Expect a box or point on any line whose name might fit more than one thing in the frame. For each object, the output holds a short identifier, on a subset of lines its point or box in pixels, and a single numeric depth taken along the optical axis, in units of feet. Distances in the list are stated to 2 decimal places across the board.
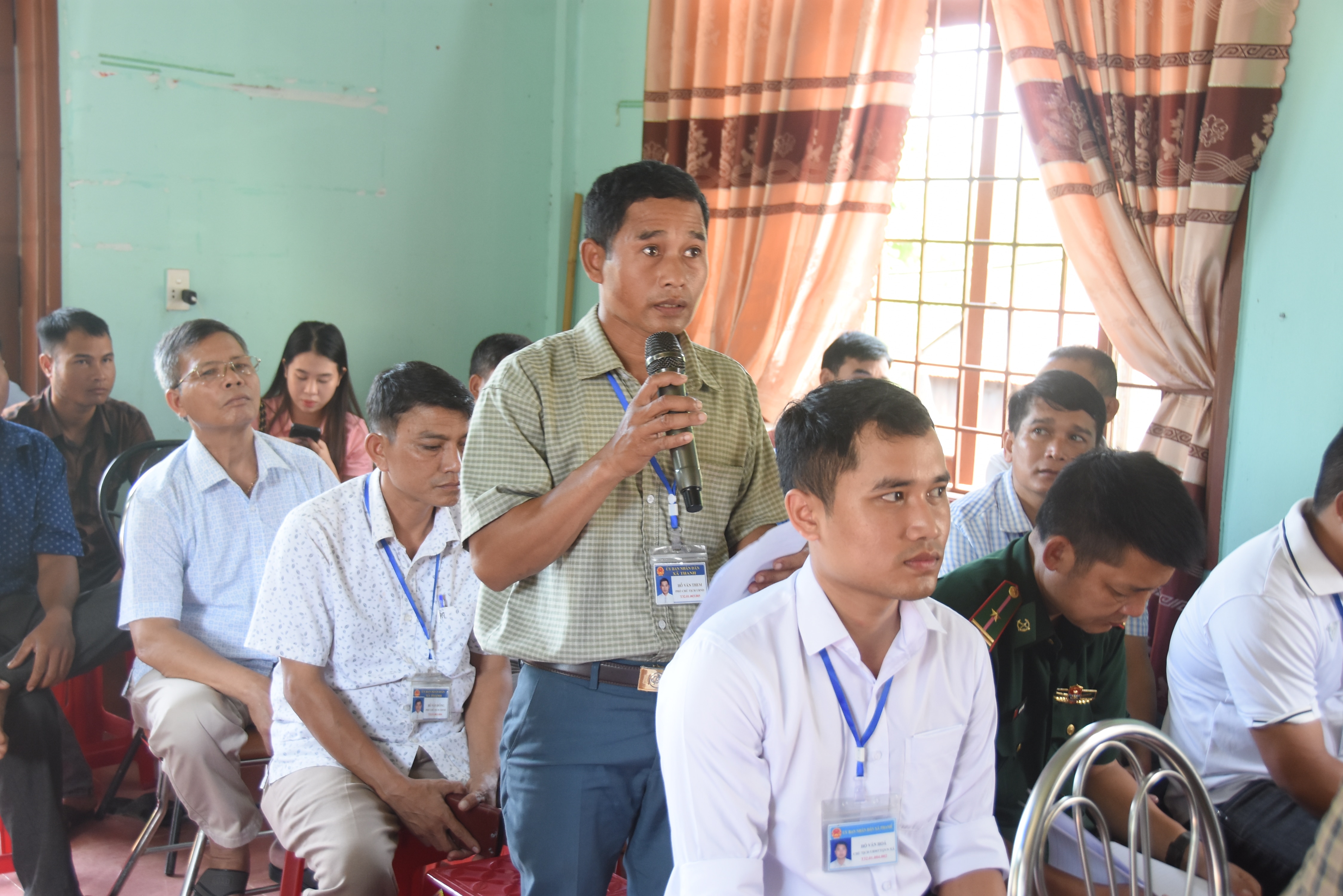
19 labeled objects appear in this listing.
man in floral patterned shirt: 6.64
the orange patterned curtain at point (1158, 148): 9.96
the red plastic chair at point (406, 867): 6.77
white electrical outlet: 13.19
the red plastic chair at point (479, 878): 6.16
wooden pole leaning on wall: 16.71
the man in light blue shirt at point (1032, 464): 8.47
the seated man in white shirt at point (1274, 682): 6.06
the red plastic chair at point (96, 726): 10.40
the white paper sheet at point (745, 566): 5.23
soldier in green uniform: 5.76
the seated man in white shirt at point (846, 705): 4.35
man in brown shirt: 11.76
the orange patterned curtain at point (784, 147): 13.12
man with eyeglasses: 7.84
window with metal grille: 12.89
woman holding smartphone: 13.62
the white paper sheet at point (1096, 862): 5.78
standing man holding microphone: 5.10
